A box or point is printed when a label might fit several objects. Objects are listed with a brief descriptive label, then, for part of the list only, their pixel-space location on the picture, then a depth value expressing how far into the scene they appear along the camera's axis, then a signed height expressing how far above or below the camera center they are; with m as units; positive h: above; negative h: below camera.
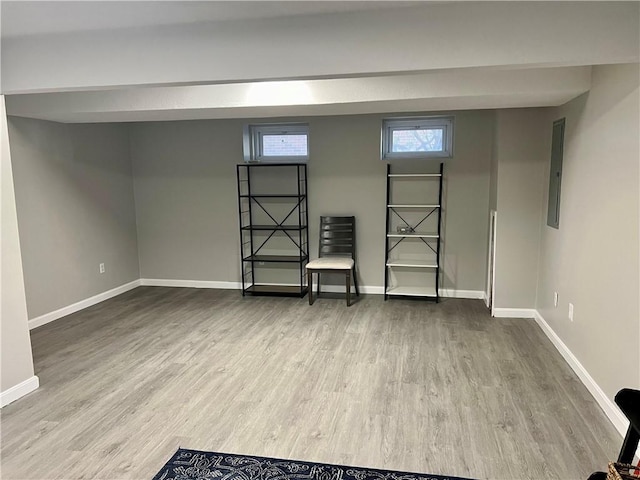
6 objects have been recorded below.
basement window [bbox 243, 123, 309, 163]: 5.60 +0.67
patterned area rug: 2.18 -1.40
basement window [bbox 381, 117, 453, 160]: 5.26 +0.68
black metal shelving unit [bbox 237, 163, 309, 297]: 5.60 -0.42
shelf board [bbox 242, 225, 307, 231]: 5.58 -0.42
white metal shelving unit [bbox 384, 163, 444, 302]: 5.26 -0.59
